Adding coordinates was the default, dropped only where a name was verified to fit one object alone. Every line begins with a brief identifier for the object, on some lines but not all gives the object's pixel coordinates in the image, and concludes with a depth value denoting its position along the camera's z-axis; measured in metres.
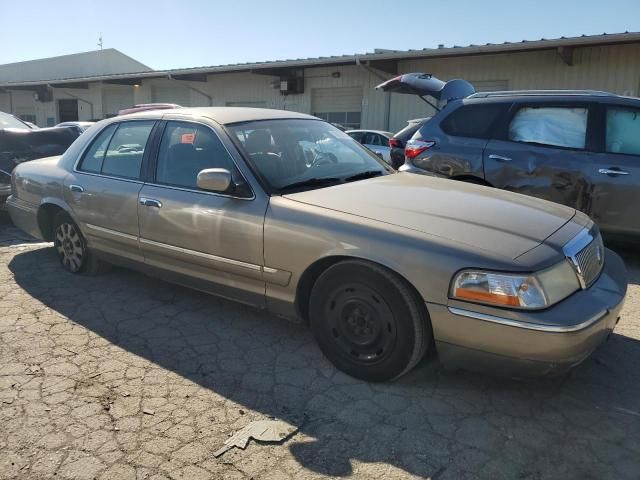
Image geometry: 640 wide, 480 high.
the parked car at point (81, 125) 12.13
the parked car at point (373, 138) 12.20
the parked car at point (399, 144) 7.18
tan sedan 2.56
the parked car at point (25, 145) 6.86
